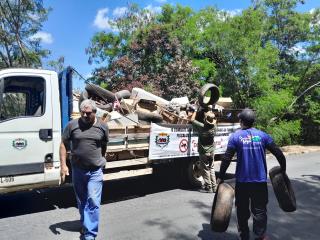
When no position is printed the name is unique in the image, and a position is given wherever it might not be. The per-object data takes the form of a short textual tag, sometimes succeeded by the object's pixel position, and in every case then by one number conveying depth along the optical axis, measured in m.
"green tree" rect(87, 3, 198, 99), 11.34
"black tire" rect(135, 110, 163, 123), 5.31
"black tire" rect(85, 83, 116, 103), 5.49
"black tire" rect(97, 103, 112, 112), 5.36
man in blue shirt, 3.26
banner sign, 5.04
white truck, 4.07
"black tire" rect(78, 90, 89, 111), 5.30
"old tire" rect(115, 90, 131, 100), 5.88
